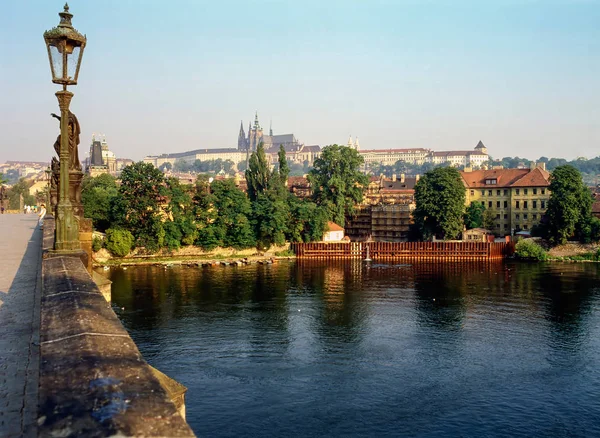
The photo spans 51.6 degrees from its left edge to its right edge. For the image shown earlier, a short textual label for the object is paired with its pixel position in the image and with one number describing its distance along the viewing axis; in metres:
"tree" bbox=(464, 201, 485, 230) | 110.62
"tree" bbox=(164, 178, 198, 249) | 97.00
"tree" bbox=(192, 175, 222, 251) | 99.88
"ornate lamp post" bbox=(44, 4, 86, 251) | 17.27
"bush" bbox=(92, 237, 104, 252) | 92.16
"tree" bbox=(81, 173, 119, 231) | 99.00
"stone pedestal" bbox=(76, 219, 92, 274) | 21.56
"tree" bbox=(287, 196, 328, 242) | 104.94
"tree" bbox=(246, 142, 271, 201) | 114.31
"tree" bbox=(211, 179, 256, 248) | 100.88
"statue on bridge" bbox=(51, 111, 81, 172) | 19.86
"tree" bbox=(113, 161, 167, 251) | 94.88
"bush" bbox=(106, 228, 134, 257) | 92.38
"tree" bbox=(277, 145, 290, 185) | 115.00
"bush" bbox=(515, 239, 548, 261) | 94.88
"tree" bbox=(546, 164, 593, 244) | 94.88
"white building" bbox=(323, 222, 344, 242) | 108.43
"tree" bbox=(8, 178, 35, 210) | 164.38
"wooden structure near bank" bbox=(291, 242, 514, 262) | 99.00
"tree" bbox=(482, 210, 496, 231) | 113.31
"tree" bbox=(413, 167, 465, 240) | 101.93
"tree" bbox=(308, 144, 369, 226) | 116.88
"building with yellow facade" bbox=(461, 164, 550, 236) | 111.75
